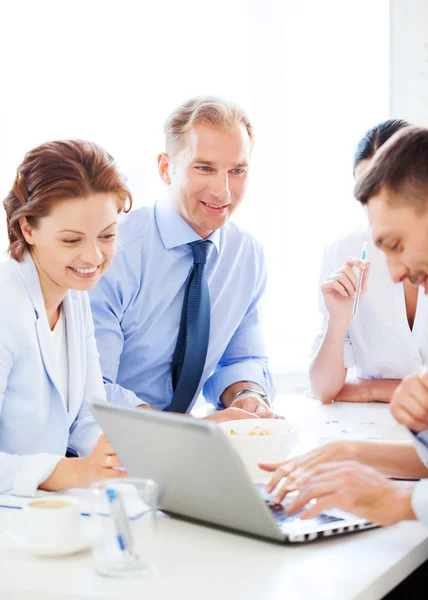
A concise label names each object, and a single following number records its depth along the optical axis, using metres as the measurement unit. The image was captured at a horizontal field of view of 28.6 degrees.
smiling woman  1.84
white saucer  1.25
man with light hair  2.62
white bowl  1.67
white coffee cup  1.25
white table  1.14
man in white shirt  1.34
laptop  1.24
